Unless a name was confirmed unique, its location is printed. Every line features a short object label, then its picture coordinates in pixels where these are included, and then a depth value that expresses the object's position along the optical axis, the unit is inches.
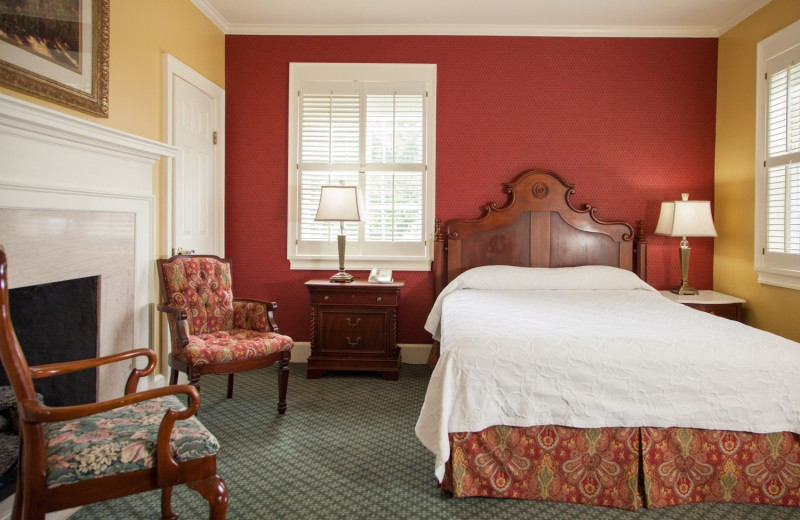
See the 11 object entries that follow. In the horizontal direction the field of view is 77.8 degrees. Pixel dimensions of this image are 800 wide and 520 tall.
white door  133.7
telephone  154.6
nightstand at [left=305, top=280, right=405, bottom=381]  148.9
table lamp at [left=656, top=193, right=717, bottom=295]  147.5
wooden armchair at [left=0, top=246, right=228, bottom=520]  54.8
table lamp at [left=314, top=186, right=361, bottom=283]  150.3
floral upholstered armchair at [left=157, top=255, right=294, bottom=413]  105.8
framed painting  79.2
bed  78.1
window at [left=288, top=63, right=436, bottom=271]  165.2
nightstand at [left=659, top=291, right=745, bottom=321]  141.9
